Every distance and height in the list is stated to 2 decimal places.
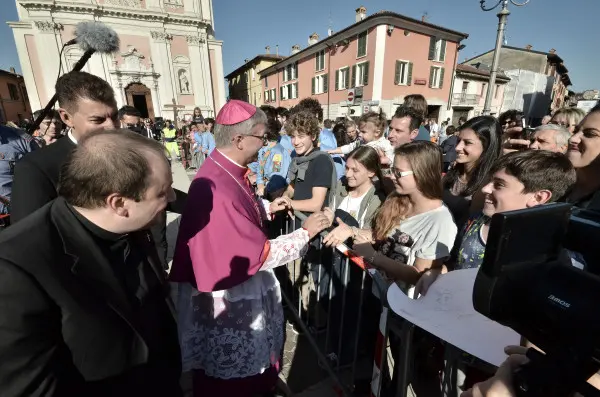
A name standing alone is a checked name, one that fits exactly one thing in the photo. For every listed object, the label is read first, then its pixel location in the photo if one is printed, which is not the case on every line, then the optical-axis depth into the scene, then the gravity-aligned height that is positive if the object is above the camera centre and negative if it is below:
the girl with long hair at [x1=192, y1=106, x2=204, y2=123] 9.36 +0.00
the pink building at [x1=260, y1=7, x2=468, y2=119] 22.06 +4.48
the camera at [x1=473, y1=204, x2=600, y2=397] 0.47 -0.32
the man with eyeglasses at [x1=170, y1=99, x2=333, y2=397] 1.53 -0.82
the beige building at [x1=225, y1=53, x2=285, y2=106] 43.22 +6.74
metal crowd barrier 1.39 -1.55
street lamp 7.40 +2.15
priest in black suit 0.80 -0.54
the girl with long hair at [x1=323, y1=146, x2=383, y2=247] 2.52 -0.65
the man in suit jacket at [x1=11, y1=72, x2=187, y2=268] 1.66 -0.09
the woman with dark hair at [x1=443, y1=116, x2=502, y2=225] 2.44 -0.34
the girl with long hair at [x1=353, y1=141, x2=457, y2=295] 1.76 -0.72
